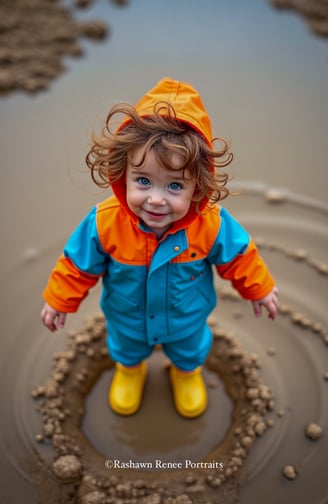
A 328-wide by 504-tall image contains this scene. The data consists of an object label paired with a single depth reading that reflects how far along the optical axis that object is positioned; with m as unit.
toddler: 1.43
